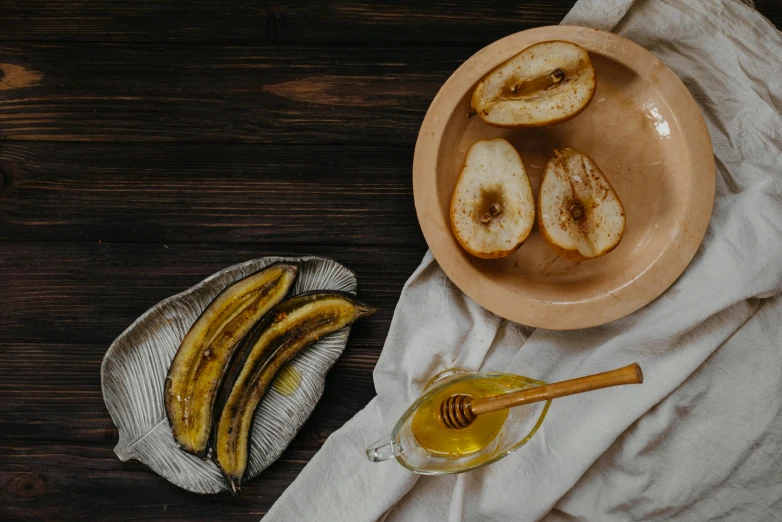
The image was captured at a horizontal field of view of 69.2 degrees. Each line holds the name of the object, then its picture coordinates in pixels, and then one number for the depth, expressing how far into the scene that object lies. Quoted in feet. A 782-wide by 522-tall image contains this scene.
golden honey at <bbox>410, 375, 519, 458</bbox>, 2.86
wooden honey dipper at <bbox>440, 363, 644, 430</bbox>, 2.13
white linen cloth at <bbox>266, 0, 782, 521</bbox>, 2.93
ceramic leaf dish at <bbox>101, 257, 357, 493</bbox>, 3.13
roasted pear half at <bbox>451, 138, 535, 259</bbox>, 2.89
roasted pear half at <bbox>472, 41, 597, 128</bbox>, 2.80
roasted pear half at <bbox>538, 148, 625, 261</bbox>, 2.89
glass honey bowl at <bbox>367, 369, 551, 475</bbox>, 2.83
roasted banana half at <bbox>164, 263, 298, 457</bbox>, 3.05
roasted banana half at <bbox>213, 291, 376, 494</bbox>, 3.07
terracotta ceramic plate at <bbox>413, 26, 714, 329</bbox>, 2.89
